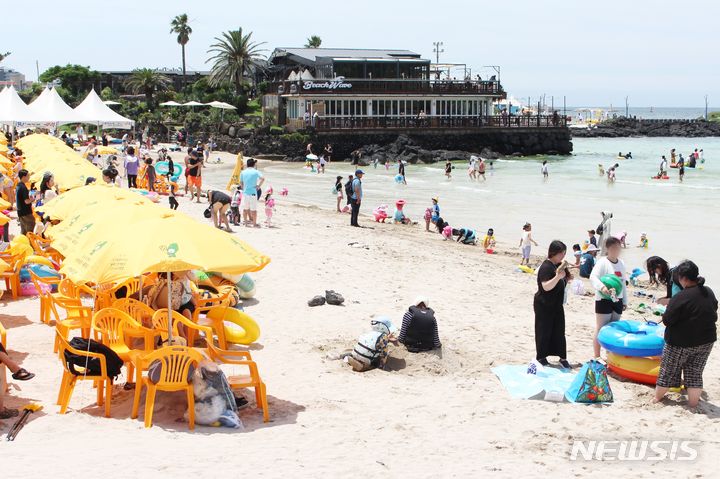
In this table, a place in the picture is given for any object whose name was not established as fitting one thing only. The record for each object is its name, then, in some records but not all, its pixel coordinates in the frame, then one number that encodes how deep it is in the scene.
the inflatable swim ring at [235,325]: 8.39
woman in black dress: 7.84
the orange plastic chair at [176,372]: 6.23
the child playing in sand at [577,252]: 16.07
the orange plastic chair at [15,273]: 10.49
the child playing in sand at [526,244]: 16.03
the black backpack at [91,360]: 6.46
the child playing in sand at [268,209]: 17.53
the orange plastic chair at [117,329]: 7.11
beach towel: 7.43
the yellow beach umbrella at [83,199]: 9.27
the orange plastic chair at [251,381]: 6.58
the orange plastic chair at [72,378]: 6.44
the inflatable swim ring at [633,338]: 7.69
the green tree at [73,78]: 80.12
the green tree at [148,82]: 68.25
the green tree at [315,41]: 90.69
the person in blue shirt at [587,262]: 14.93
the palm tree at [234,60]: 70.19
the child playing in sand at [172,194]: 17.03
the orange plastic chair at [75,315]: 8.11
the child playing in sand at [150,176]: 22.06
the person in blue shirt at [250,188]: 16.60
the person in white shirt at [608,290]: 8.21
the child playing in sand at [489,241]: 18.06
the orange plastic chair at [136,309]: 7.89
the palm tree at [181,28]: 83.31
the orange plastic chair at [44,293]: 9.29
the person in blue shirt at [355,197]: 18.80
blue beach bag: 7.27
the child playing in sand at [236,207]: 17.15
